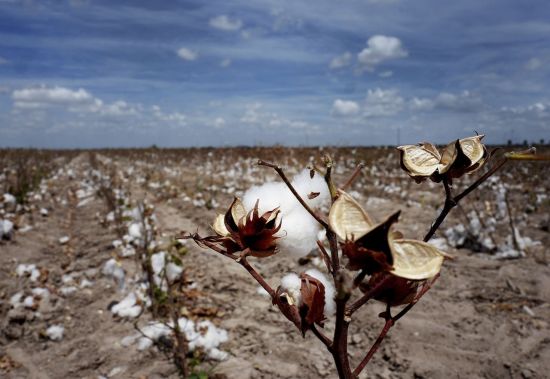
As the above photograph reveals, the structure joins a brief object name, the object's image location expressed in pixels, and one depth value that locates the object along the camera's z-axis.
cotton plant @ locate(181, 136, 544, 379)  0.48
